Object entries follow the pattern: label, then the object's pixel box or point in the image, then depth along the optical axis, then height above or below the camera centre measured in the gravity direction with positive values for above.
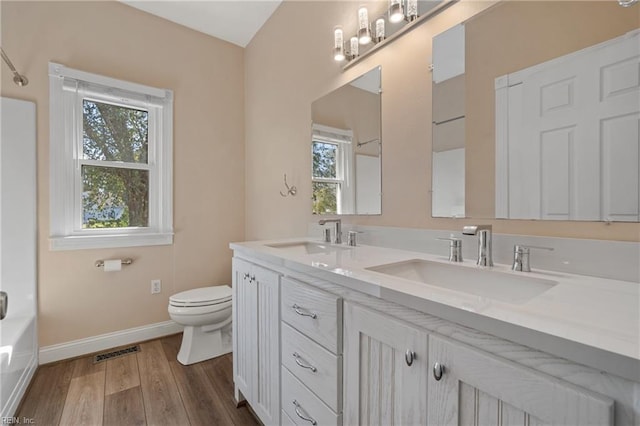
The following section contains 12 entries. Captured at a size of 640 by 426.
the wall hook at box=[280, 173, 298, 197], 2.07 +0.16
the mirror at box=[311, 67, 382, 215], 1.47 +0.36
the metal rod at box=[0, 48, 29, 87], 1.69 +0.83
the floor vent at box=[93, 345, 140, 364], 2.05 -1.06
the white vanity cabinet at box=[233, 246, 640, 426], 0.44 -0.34
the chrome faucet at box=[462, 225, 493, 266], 0.93 -0.11
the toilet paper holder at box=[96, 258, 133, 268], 2.16 -0.40
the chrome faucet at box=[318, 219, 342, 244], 1.58 -0.10
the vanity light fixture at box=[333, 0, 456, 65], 1.22 +0.87
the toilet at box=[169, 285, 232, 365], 1.92 -0.76
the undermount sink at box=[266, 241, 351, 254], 1.51 -0.20
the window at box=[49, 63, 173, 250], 2.02 +0.39
